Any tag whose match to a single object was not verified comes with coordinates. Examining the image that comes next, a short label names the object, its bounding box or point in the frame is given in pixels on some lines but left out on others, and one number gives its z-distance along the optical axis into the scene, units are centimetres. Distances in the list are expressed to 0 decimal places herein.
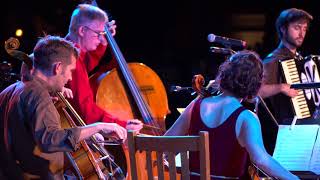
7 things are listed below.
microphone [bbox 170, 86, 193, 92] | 780
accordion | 944
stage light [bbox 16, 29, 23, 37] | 955
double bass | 788
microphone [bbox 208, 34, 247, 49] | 812
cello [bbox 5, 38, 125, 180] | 601
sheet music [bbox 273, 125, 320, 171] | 702
